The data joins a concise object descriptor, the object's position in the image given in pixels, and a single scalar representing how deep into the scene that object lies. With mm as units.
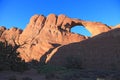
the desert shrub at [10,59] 10733
